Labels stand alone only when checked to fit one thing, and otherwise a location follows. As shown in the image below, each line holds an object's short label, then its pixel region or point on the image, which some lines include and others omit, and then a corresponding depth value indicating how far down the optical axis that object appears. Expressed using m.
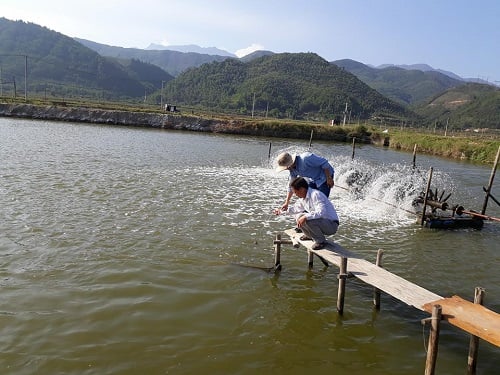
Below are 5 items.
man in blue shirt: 9.45
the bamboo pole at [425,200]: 15.57
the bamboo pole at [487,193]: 16.22
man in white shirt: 8.47
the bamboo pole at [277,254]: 9.57
